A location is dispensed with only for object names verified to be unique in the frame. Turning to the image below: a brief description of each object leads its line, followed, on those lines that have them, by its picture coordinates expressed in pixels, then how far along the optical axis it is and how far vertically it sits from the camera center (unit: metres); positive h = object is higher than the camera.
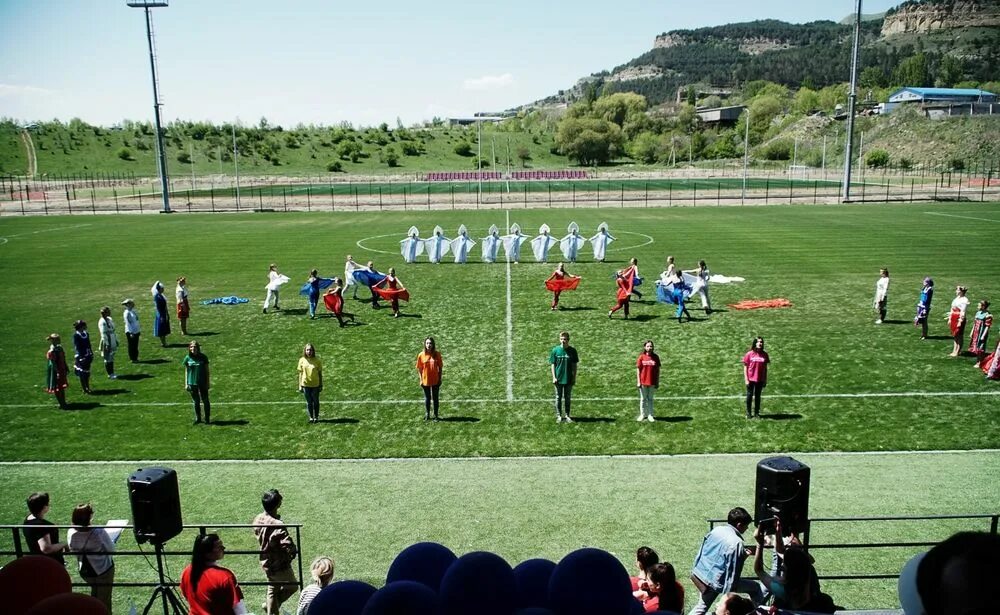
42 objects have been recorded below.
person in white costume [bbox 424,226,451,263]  32.91 -3.22
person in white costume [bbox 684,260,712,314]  22.06 -3.44
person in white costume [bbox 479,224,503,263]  32.53 -3.16
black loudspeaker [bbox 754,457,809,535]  6.92 -3.08
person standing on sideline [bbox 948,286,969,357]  17.27 -3.60
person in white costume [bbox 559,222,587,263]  31.83 -3.10
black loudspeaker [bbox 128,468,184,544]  7.12 -3.18
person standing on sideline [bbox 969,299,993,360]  17.00 -3.79
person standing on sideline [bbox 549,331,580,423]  14.04 -3.68
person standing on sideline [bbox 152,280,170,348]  19.73 -3.72
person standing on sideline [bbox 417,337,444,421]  14.11 -3.70
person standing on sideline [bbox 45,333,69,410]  15.12 -3.96
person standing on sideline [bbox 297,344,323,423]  14.03 -3.86
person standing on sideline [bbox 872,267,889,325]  20.52 -3.52
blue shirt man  6.88 -3.74
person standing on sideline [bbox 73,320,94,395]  16.22 -3.87
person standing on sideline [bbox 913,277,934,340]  18.83 -3.55
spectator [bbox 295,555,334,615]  6.25 -3.44
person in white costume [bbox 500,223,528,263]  32.34 -3.07
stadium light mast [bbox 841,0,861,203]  52.19 +4.90
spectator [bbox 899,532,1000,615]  2.05 -1.17
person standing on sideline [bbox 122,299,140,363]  18.53 -3.83
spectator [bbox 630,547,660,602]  6.41 -3.50
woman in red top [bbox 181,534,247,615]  5.85 -3.27
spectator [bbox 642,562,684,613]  6.05 -3.47
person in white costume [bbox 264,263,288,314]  23.52 -3.40
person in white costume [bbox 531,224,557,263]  32.38 -3.18
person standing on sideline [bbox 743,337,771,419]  13.73 -3.78
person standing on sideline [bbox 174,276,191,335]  21.11 -3.57
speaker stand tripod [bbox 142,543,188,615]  7.03 -4.05
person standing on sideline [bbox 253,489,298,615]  7.61 -3.91
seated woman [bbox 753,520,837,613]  5.86 -3.44
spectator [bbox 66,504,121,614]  7.47 -3.81
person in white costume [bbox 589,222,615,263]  31.97 -3.04
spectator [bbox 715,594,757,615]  5.27 -3.15
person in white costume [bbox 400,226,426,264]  32.72 -3.25
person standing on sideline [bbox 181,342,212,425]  14.02 -3.78
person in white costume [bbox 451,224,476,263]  32.78 -3.25
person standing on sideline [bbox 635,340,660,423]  13.73 -3.84
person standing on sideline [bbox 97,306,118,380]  17.33 -3.87
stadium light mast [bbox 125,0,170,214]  53.97 +5.46
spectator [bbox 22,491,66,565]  7.41 -3.66
